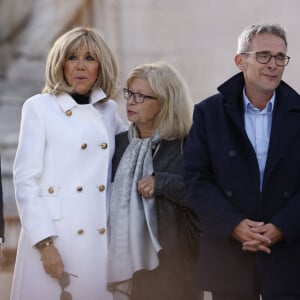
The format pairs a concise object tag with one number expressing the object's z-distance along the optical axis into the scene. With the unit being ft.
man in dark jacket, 29.94
